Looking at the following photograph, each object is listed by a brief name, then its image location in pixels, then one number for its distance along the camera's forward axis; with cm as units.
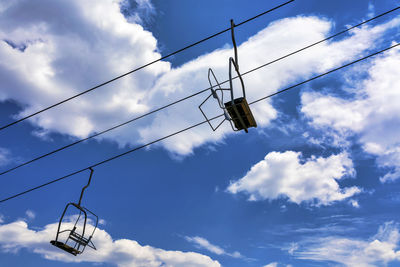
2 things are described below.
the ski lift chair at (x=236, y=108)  891
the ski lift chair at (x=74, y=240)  1288
